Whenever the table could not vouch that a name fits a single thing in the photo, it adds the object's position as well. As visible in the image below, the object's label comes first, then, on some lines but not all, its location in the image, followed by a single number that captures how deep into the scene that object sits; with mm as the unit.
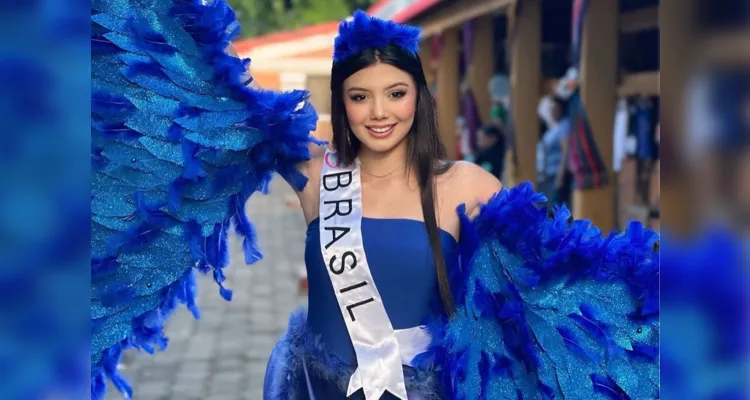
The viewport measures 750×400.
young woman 1965
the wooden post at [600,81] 5379
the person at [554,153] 6773
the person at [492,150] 8180
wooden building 5426
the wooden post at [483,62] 9578
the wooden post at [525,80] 6633
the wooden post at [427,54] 13220
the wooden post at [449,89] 11703
